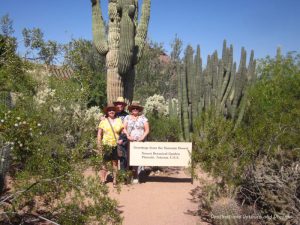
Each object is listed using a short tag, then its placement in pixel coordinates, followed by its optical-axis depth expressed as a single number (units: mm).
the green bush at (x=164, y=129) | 9484
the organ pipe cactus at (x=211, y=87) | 9008
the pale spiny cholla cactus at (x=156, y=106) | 12118
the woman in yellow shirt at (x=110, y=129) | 5766
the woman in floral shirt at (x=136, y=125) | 6074
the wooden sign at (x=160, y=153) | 6043
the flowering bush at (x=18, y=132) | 4059
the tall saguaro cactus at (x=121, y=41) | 8133
